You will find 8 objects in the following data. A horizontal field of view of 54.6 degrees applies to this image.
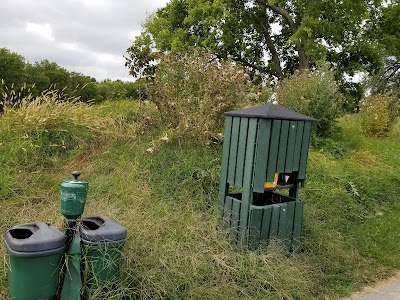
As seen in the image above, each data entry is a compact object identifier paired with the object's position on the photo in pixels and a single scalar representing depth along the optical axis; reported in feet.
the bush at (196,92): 18.56
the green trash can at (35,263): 8.29
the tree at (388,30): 58.18
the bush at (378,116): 36.11
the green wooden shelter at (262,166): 11.80
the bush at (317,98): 27.63
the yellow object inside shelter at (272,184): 12.34
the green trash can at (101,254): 9.14
